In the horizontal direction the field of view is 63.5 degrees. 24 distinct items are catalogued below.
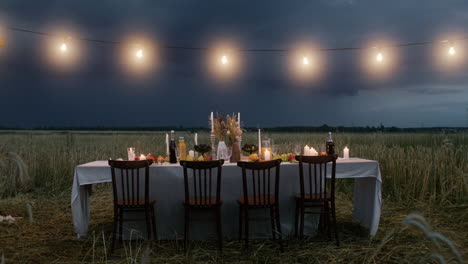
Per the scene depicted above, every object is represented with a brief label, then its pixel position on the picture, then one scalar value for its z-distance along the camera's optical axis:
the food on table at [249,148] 3.87
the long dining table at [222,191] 3.71
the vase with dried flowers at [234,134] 3.90
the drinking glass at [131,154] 3.82
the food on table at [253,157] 3.82
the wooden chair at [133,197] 3.34
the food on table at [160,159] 3.92
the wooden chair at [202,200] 3.26
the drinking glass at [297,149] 3.91
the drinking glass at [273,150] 4.00
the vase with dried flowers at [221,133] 3.87
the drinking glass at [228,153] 3.88
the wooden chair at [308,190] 3.49
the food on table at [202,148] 3.82
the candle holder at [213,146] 3.94
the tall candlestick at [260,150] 4.07
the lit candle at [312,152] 4.04
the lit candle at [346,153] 4.20
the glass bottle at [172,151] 3.85
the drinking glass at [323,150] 4.00
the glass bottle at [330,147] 4.06
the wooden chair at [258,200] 3.30
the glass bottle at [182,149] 3.96
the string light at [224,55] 5.59
